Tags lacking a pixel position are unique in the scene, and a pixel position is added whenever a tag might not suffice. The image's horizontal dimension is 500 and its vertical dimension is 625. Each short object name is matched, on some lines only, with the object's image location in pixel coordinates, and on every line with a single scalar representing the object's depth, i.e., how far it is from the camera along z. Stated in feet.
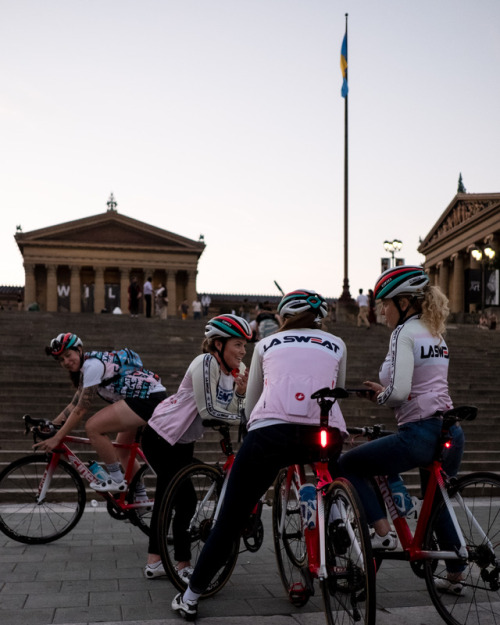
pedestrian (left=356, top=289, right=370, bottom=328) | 102.17
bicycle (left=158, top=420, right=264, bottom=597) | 14.97
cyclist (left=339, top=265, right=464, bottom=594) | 13.21
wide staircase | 34.83
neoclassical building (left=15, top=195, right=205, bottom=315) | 217.56
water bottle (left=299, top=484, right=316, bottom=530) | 12.42
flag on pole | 108.88
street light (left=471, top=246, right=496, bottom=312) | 103.04
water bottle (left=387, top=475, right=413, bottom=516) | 13.84
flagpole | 101.62
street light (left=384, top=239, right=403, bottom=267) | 113.29
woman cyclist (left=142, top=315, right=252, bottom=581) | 15.29
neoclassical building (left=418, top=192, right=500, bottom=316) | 189.50
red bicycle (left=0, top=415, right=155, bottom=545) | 19.56
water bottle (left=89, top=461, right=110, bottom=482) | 19.39
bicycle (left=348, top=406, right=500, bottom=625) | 12.46
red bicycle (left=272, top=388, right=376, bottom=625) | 10.69
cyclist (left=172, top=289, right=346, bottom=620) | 12.30
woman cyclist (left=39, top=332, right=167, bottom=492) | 19.22
